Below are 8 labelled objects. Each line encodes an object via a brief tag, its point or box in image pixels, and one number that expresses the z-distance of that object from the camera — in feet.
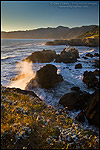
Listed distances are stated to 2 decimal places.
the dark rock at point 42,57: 135.81
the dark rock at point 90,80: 57.66
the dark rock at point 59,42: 408.94
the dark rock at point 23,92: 41.79
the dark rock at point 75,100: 39.24
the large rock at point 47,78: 58.85
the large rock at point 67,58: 122.62
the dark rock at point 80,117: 32.58
